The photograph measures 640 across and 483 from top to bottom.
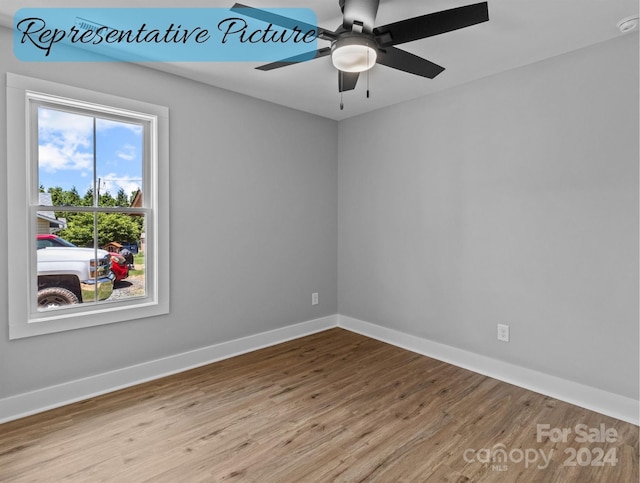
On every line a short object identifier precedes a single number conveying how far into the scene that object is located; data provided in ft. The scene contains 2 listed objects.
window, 7.68
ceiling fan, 5.40
